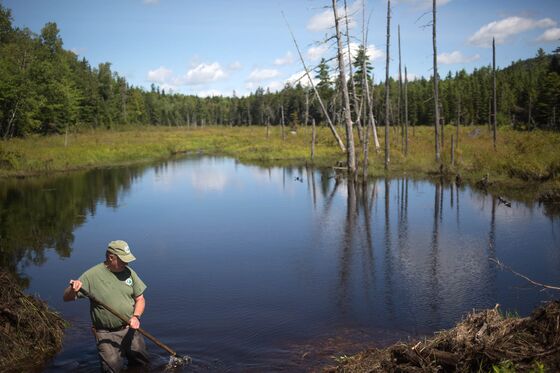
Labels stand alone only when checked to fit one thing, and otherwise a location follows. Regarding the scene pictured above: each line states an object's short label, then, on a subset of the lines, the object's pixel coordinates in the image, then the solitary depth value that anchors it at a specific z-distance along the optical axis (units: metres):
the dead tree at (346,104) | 29.00
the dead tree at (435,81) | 30.55
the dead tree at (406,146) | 35.45
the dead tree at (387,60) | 31.56
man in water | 6.07
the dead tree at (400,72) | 37.75
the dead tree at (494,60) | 34.15
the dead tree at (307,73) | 31.72
